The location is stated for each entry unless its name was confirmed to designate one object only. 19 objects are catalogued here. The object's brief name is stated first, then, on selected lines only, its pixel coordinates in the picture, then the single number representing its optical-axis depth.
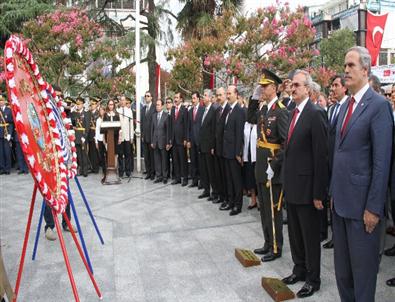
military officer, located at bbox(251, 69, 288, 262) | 4.24
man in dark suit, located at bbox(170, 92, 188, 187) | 8.84
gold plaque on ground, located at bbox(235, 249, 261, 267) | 4.27
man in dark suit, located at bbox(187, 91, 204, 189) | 8.42
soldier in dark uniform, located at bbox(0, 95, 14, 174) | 10.56
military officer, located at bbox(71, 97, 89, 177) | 10.30
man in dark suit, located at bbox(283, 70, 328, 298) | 3.47
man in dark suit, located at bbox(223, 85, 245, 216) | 6.30
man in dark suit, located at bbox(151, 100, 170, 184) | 9.19
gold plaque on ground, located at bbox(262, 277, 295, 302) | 3.47
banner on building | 11.30
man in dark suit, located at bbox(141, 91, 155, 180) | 9.70
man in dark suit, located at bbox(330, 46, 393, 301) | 2.66
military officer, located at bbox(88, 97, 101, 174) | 10.51
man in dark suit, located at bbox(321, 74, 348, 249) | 4.79
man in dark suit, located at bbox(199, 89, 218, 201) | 7.26
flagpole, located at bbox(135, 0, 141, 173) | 10.77
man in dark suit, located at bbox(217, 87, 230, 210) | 6.63
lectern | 9.22
